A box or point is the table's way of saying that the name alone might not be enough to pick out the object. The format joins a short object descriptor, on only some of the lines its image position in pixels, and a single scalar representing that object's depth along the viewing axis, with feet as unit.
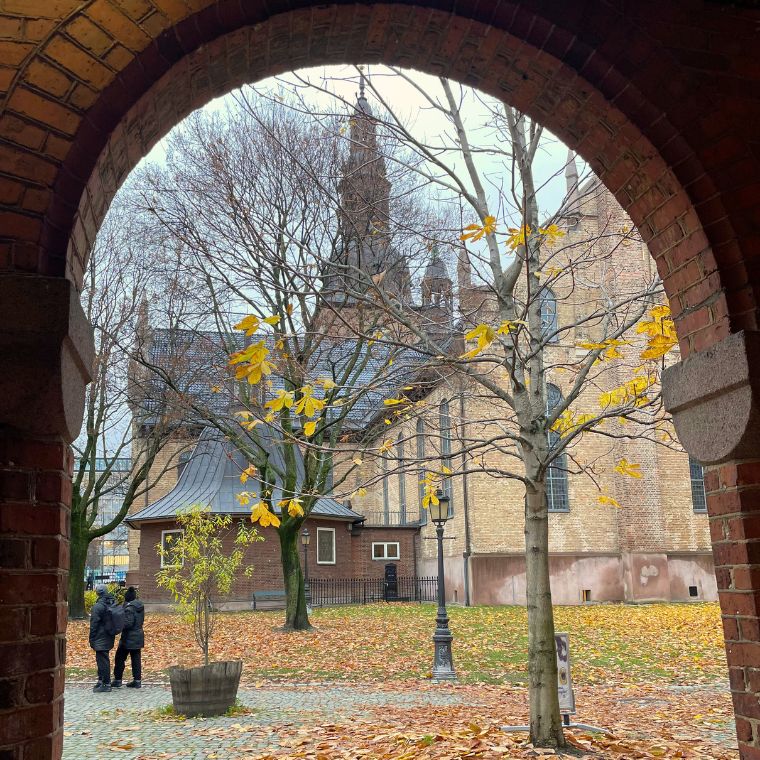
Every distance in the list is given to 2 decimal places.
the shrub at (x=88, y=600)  90.27
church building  88.53
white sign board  26.16
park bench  94.53
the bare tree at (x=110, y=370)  67.41
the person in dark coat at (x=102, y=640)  39.91
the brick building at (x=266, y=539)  98.53
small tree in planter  32.04
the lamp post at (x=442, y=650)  42.18
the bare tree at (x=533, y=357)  24.80
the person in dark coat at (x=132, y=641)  40.98
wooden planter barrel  31.96
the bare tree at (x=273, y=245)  49.90
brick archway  9.02
